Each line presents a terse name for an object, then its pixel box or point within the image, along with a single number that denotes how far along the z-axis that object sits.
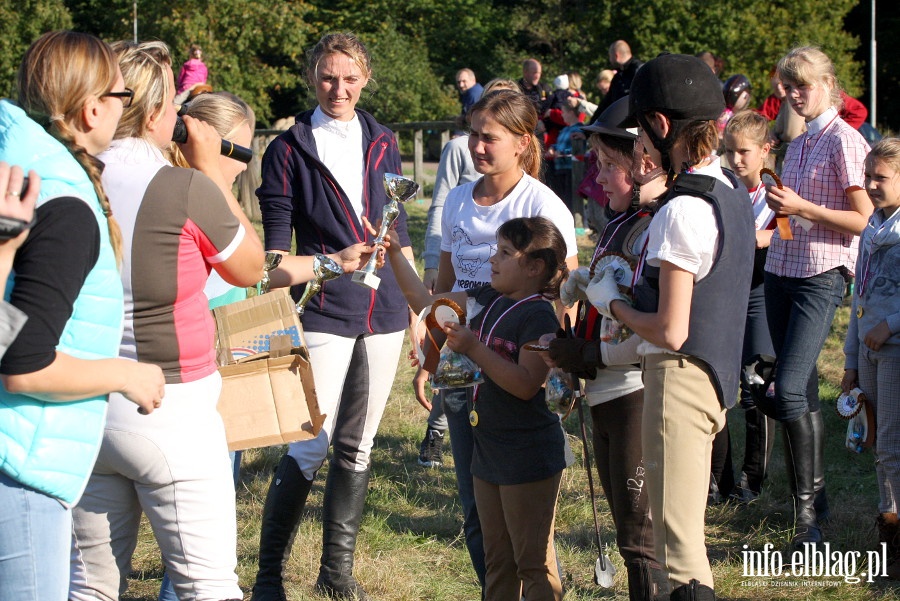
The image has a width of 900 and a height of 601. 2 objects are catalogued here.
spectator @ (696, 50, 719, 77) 10.40
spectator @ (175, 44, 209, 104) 12.87
